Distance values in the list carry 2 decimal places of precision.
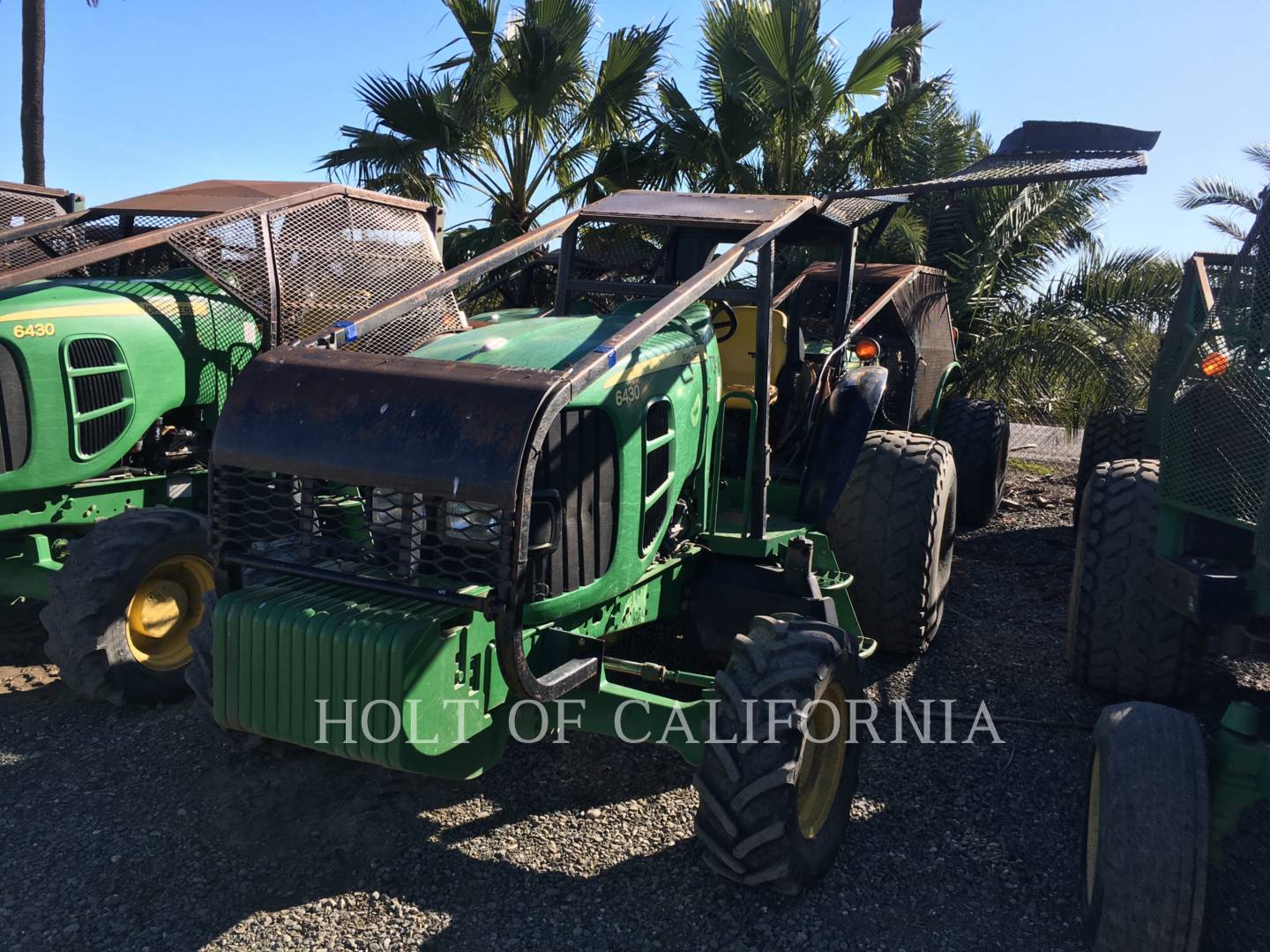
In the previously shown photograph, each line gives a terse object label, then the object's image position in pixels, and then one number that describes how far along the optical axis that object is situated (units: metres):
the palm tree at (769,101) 9.79
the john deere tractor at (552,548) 3.00
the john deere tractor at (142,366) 4.96
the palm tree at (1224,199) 14.55
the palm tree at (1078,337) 9.91
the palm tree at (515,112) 10.00
